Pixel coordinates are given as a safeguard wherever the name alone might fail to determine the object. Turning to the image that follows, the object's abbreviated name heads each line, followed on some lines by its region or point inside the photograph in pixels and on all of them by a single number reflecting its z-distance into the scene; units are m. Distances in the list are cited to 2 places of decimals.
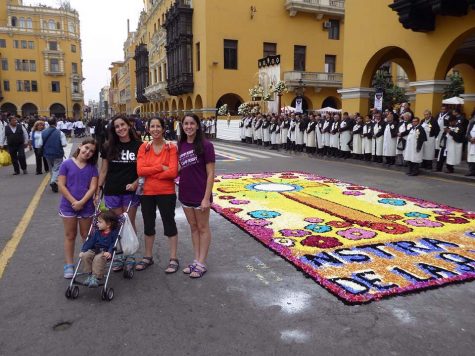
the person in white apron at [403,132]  13.31
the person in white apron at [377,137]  14.62
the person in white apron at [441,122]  13.08
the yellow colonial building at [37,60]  73.94
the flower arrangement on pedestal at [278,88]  26.03
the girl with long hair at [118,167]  4.89
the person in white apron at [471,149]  11.34
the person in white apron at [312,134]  18.70
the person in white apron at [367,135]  15.12
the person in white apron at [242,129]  26.39
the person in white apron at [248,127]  25.60
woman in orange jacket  4.77
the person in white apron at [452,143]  12.02
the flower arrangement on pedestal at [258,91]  28.52
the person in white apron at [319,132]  18.16
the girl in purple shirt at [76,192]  4.67
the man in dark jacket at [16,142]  13.32
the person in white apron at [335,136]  17.11
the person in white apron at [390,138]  14.03
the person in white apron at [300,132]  19.56
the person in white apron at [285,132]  20.98
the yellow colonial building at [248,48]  33.28
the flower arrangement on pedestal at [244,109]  29.45
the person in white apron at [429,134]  12.73
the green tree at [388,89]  39.12
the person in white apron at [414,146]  12.37
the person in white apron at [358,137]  15.76
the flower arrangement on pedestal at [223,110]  31.75
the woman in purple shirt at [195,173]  4.68
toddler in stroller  4.31
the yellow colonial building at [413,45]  13.41
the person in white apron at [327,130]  17.67
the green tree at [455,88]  37.37
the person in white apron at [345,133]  16.58
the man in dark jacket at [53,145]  10.61
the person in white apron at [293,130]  20.18
